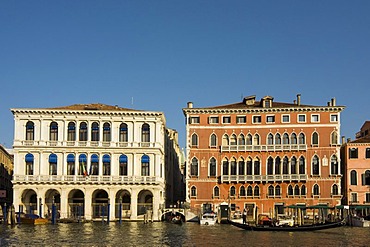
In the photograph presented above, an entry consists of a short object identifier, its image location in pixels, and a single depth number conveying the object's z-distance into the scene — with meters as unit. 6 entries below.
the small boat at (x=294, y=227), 37.62
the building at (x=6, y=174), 70.38
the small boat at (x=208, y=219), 50.41
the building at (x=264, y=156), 54.97
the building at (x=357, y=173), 55.34
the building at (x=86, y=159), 53.81
